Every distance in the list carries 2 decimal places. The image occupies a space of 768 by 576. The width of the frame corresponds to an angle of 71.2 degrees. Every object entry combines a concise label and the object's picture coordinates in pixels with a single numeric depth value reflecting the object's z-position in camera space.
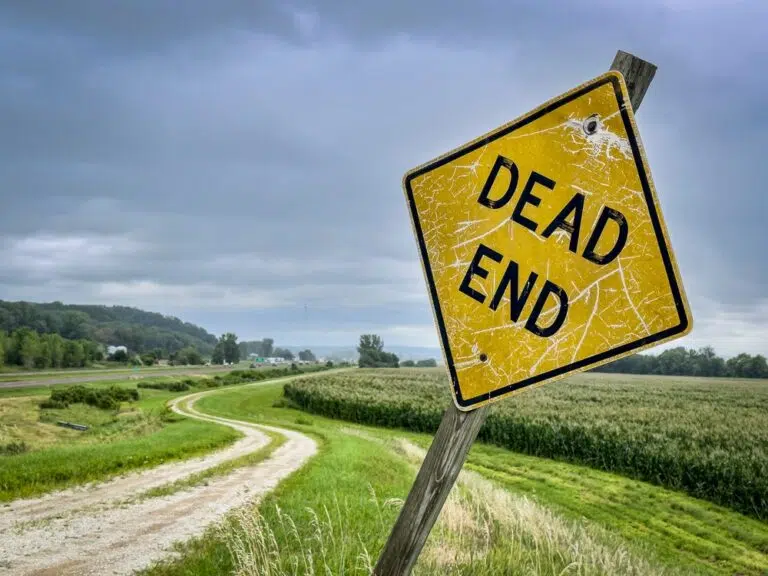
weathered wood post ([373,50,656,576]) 2.33
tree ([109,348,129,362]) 63.81
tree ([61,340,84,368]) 56.47
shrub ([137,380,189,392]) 53.91
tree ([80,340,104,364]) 58.22
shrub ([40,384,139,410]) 35.91
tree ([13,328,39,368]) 53.01
